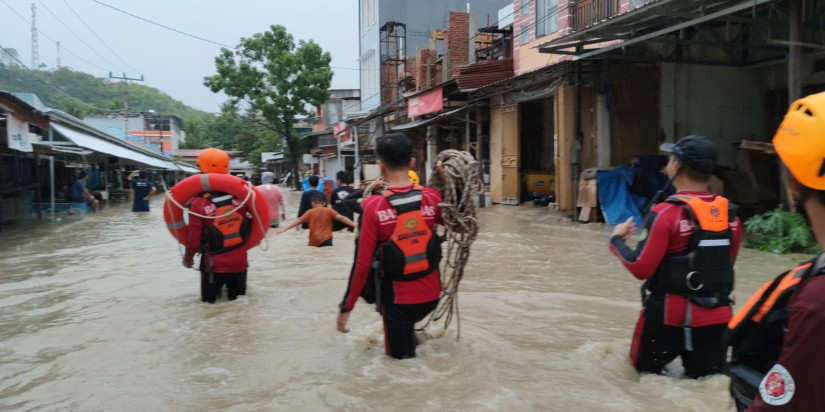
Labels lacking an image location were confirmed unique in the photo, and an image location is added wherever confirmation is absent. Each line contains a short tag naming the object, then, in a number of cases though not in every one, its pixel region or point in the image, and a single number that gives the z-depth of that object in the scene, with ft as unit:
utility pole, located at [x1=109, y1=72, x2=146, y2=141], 132.96
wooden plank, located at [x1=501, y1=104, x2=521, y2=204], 52.70
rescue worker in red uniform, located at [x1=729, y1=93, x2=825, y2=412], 4.02
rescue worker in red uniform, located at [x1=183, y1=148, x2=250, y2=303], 16.35
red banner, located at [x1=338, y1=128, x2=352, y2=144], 105.07
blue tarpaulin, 37.62
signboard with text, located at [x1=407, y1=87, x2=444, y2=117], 56.75
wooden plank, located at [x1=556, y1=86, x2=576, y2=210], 42.68
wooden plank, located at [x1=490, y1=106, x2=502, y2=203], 55.36
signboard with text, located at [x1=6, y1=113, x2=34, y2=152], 33.68
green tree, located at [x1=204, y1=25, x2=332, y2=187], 115.44
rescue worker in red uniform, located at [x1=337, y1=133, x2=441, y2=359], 10.16
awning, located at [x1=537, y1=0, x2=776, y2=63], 28.17
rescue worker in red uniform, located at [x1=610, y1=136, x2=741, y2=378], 8.96
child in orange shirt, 28.99
